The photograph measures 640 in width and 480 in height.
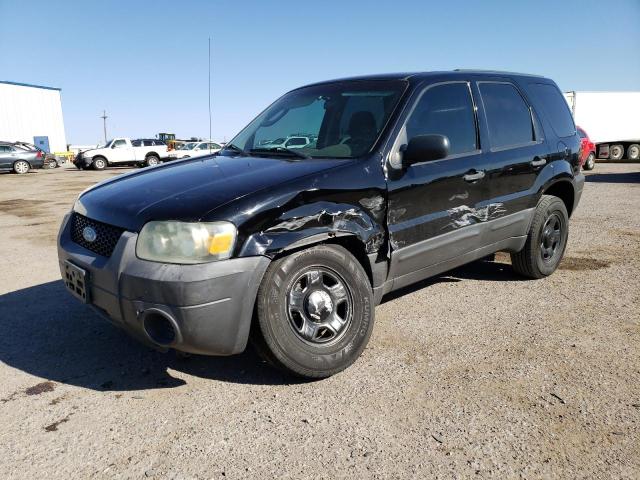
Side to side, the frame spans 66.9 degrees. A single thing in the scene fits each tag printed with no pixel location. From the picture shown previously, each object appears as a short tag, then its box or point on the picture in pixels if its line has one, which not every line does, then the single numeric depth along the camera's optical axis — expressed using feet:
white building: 123.95
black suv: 7.78
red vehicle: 55.72
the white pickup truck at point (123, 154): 85.30
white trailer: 77.56
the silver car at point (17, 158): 76.07
